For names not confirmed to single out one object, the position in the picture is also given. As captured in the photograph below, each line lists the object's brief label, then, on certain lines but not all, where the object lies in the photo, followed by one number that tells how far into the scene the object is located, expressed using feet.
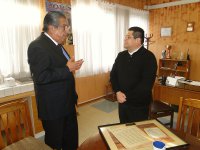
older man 4.85
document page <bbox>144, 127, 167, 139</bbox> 3.74
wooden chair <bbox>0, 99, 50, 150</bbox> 4.74
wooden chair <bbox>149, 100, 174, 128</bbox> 8.23
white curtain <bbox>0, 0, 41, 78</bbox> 9.09
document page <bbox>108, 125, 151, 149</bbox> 3.45
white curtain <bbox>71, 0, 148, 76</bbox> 12.35
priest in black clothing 6.02
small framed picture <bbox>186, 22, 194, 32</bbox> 15.75
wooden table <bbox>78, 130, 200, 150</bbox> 3.57
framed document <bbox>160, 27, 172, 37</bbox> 17.37
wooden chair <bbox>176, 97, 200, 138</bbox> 4.80
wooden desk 8.96
